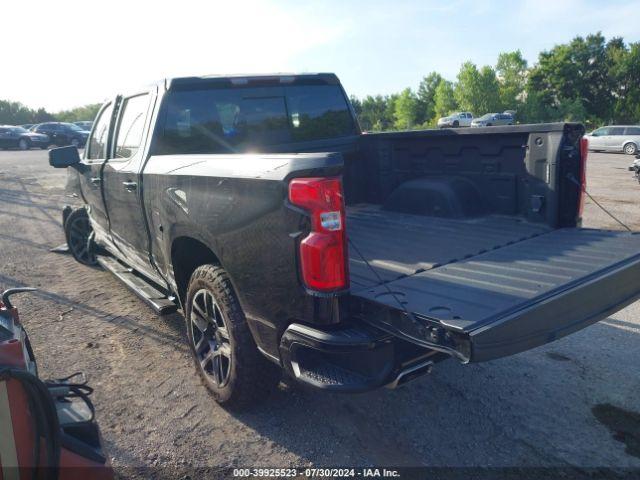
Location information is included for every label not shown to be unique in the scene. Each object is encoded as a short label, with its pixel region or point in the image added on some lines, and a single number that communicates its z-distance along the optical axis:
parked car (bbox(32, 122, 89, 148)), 37.03
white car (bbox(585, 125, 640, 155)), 25.86
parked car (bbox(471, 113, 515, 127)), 45.02
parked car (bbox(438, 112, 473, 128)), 50.18
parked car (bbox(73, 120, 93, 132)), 42.39
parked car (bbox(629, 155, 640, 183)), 14.39
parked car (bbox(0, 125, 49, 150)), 35.69
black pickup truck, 2.46
